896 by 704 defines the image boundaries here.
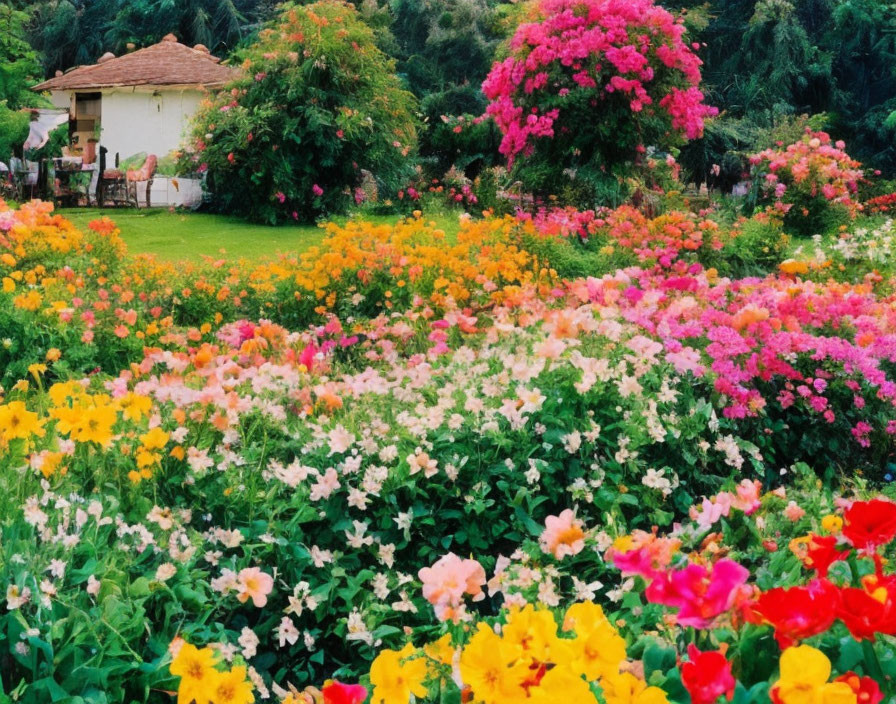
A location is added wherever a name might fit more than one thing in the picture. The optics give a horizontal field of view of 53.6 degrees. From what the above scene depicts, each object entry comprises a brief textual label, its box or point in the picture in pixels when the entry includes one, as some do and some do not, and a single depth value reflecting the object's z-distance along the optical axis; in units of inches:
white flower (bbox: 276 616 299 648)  88.8
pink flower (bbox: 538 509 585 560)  85.9
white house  800.3
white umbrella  874.8
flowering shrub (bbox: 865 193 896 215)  563.8
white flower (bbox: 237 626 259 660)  83.9
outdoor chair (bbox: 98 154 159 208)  636.7
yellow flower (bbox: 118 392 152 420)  105.6
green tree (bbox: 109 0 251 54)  1155.3
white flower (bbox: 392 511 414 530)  105.5
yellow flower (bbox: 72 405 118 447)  98.9
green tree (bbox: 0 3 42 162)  759.1
